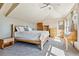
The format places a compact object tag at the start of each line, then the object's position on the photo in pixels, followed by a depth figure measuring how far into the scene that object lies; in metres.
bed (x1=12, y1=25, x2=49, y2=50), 1.33
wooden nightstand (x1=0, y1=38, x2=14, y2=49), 1.25
